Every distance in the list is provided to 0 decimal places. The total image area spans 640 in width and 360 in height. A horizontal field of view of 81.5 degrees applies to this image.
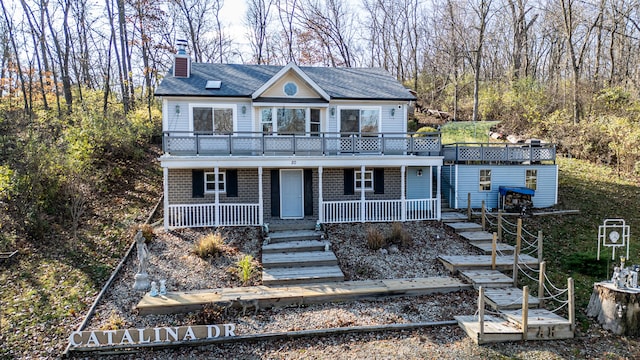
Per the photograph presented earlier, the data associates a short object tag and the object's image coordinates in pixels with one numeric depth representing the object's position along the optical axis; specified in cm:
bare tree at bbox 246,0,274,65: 3597
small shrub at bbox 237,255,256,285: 1096
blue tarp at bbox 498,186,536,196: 1677
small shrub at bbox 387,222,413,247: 1336
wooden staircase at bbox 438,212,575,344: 814
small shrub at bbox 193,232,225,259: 1213
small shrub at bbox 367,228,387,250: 1308
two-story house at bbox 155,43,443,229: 1497
